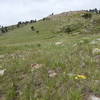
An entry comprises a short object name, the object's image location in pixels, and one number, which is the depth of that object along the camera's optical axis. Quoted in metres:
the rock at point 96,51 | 4.91
